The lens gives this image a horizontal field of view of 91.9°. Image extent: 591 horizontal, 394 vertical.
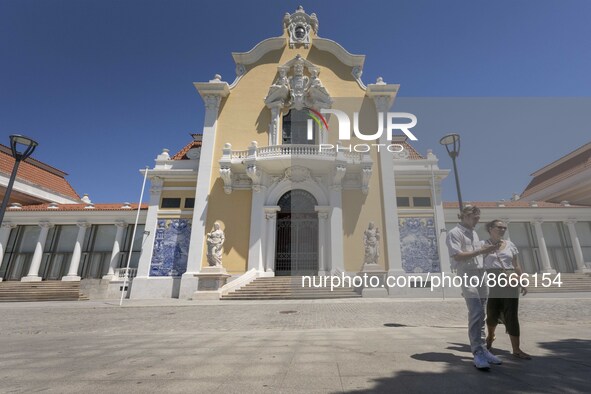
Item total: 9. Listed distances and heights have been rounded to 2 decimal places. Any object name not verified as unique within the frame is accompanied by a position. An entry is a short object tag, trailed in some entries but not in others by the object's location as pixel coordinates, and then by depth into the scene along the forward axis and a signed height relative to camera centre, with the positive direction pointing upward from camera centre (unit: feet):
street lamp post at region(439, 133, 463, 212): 25.80 +12.36
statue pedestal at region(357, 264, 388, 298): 44.14 +0.07
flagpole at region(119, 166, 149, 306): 55.39 +17.52
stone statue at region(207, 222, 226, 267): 47.47 +5.21
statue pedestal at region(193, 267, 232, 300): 43.21 -0.71
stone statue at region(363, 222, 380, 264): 46.30 +5.82
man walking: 9.55 +0.39
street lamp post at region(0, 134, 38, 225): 34.94 +15.42
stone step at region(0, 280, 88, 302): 53.26 -3.01
